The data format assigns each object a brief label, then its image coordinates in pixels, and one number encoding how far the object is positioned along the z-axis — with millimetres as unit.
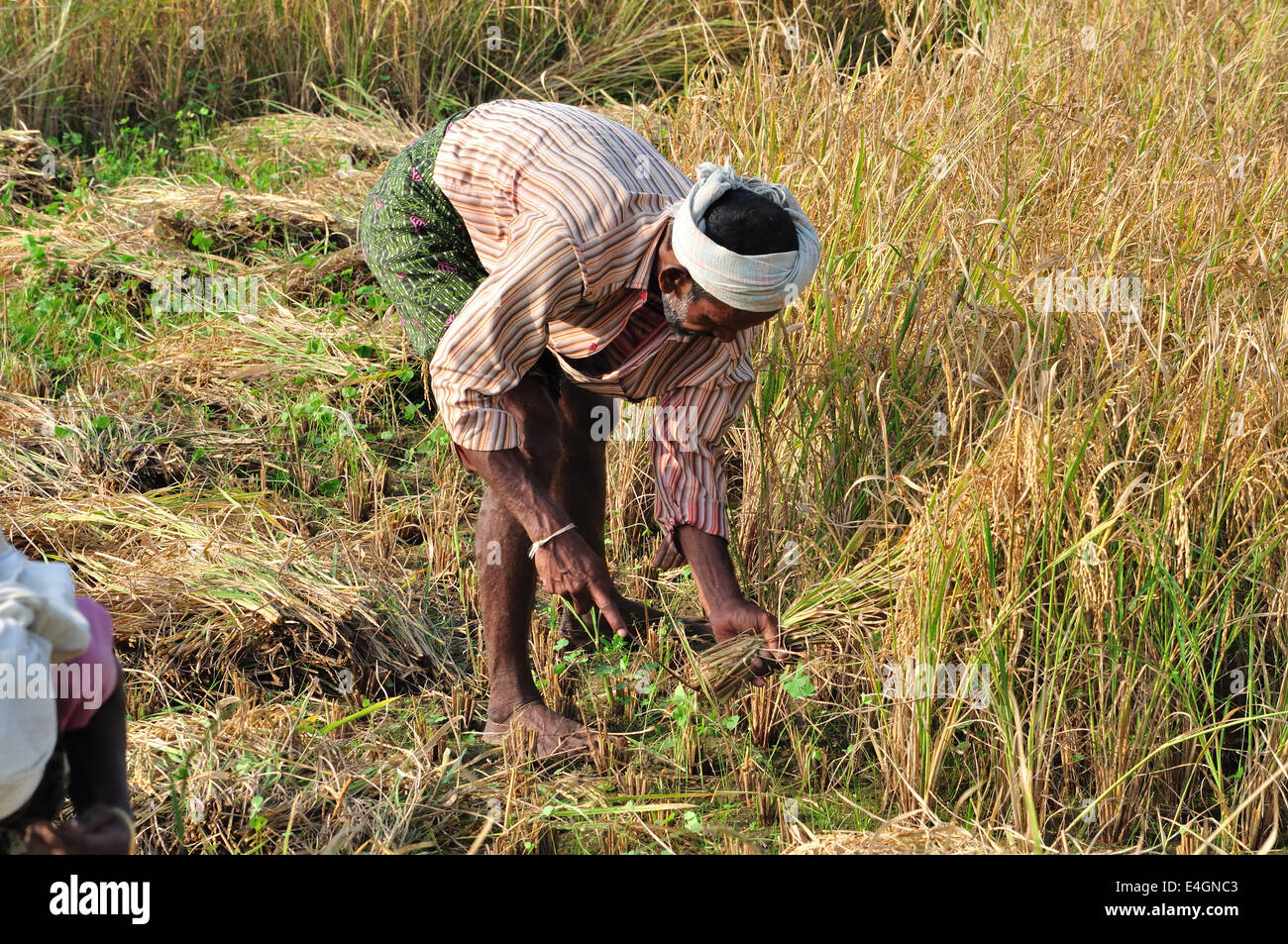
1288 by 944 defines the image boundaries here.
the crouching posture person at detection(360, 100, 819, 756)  4465
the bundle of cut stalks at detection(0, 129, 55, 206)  9594
